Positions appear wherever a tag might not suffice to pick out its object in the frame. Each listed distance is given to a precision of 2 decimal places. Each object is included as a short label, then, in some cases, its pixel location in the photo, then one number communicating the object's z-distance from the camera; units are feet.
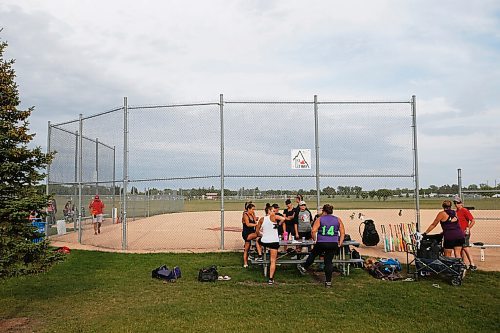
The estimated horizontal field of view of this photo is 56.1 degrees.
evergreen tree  20.03
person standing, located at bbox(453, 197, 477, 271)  35.19
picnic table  31.55
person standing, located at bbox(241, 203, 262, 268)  35.12
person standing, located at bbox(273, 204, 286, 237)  34.50
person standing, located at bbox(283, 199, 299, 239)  37.67
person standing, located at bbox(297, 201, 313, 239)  37.99
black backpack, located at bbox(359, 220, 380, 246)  43.80
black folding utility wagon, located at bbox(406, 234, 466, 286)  28.89
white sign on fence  42.75
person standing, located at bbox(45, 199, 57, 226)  63.85
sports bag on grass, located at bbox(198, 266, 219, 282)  30.04
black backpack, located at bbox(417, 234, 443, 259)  31.01
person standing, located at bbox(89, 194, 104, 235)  60.01
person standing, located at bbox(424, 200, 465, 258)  32.73
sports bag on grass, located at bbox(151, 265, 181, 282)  30.69
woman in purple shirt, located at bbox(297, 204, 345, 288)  28.91
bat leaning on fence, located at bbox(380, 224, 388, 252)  44.14
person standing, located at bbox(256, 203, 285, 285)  29.68
